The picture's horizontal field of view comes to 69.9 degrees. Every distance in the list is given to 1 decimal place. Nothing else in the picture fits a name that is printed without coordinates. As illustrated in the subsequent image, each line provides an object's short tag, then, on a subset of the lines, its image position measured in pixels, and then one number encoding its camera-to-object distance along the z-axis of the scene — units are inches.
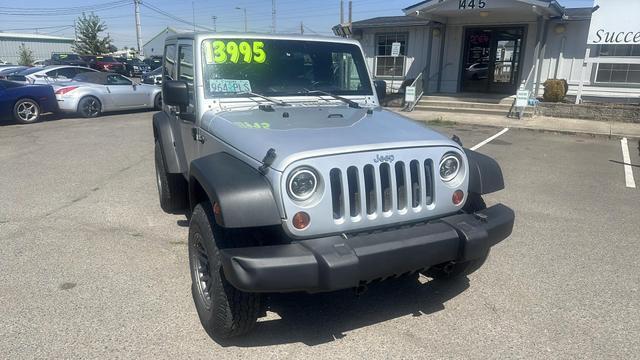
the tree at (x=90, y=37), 1827.0
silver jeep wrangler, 94.0
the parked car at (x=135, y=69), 1269.7
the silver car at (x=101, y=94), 505.0
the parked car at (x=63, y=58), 1245.3
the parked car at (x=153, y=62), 1474.3
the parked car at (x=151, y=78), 709.9
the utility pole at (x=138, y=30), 1988.6
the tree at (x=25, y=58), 1598.2
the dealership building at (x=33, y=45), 2268.7
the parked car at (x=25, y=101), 455.2
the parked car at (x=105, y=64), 1209.4
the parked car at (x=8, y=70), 674.5
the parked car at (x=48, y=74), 532.1
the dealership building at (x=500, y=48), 530.6
